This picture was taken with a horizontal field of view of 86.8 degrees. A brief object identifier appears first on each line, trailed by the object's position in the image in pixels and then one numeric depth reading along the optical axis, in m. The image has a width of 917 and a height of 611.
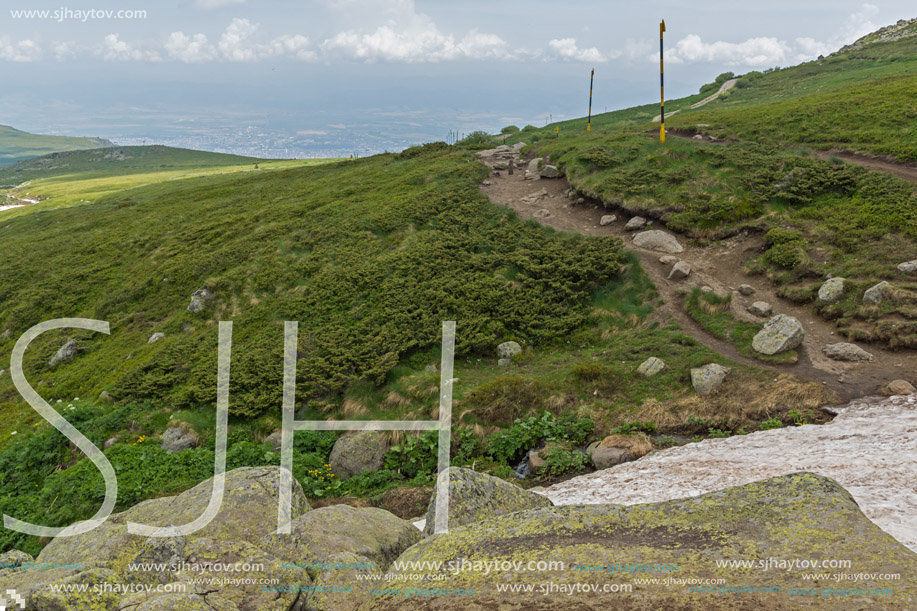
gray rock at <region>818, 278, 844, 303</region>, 17.77
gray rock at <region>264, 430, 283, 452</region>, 16.81
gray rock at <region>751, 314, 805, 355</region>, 16.28
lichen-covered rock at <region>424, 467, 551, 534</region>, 7.97
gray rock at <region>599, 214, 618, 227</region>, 27.14
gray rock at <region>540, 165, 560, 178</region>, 35.03
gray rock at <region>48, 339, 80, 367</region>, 25.72
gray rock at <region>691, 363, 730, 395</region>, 15.75
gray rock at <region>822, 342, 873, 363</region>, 15.49
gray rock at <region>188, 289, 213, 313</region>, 26.84
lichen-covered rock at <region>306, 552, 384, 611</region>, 5.67
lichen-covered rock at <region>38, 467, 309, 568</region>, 8.00
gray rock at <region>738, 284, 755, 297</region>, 19.77
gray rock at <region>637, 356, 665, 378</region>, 16.95
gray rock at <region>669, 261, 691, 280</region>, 21.34
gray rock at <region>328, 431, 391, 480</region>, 15.70
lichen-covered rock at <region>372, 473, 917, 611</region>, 4.55
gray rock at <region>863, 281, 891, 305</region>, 16.72
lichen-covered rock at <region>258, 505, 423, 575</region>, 7.28
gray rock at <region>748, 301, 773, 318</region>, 18.52
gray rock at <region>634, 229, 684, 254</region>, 23.69
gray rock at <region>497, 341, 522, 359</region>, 20.42
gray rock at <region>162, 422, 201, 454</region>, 17.05
